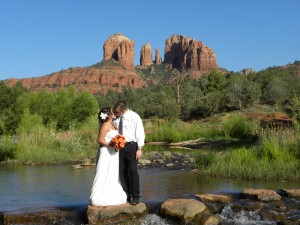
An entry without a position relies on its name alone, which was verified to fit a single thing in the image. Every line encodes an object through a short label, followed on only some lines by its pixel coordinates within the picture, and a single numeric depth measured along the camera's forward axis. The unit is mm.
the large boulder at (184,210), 7422
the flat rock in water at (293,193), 9078
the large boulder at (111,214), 7379
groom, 7895
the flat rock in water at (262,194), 8812
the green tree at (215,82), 68750
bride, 7570
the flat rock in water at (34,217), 7680
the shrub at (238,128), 26538
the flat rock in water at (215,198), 8773
